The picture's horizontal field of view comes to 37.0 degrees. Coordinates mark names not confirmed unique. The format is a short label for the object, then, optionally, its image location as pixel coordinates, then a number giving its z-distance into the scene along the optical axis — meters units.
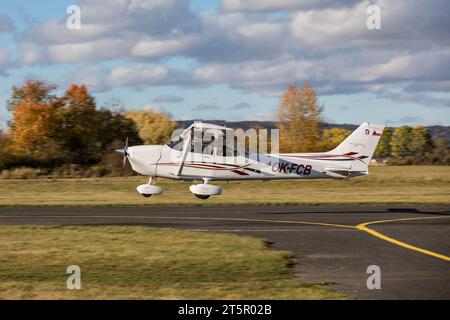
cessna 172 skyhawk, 25.64
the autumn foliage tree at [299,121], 76.69
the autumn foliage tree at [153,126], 65.25
